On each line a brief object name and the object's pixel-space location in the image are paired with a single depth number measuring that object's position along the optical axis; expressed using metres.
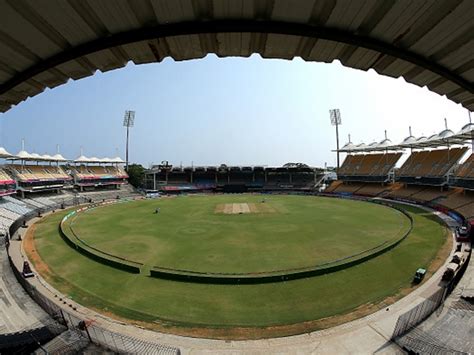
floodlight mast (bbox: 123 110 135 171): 106.75
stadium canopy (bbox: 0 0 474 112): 3.29
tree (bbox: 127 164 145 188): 95.68
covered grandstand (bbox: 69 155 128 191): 78.19
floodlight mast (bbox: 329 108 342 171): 94.50
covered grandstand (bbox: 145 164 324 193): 91.38
